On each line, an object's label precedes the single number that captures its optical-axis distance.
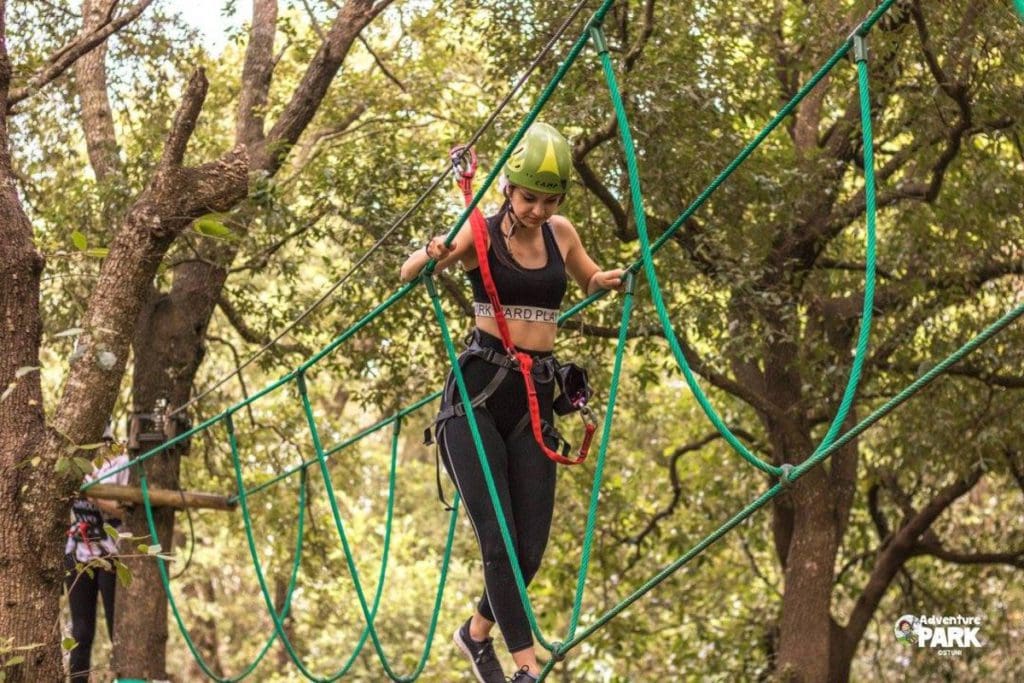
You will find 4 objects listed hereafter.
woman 5.45
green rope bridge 4.05
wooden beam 10.33
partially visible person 9.71
